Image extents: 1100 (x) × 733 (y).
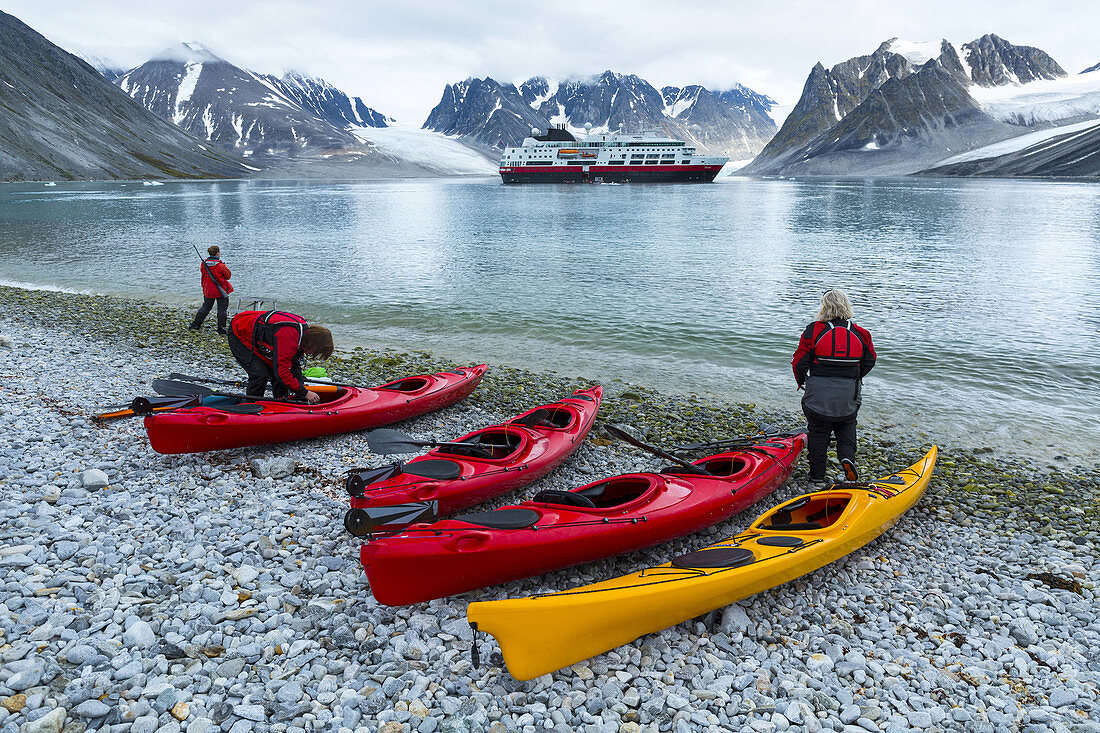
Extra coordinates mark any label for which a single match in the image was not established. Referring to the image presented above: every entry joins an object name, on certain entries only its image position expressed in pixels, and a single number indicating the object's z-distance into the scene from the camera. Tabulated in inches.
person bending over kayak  312.3
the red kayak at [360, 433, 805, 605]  195.8
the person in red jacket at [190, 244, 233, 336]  521.7
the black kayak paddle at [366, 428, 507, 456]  273.6
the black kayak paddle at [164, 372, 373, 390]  342.0
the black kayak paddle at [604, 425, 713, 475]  292.6
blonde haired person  271.6
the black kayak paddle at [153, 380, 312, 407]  318.0
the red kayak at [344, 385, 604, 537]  227.3
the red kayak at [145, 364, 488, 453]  284.4
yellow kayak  166.2
